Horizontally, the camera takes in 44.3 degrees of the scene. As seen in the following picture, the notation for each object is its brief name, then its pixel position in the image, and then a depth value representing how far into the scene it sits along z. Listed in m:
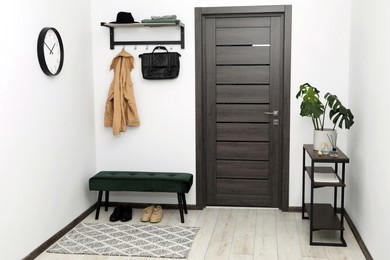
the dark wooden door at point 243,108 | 4.91
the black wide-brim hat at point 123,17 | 4.75
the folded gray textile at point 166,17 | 4.68
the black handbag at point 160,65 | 4.89
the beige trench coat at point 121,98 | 4.93
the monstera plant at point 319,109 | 4.09
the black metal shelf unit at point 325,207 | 3.96
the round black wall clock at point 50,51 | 3.84
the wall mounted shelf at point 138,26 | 4.75
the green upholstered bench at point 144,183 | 4.64
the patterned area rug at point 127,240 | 3.91
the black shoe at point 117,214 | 4.72
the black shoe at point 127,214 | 4.73
